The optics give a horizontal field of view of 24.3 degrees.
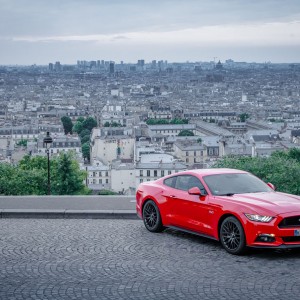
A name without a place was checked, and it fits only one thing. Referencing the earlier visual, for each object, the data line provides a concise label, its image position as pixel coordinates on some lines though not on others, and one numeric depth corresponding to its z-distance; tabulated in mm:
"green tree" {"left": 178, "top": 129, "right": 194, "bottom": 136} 166500
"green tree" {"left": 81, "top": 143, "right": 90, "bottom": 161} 135625
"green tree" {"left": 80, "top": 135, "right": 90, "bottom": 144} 156975
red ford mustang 9719
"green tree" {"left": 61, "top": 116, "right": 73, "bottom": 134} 190250
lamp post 23697
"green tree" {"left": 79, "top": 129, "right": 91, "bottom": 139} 167350
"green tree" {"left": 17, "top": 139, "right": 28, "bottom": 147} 152850
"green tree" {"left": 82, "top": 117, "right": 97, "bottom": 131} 180625
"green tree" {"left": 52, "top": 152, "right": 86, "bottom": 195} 41156
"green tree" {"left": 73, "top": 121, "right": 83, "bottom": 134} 178375
